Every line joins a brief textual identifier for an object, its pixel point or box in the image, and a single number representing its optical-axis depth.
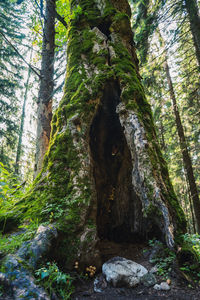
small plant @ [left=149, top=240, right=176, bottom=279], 2.40
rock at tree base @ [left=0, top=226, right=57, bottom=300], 1.72
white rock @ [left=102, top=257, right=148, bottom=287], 2.31
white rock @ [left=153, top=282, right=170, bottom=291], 2.16
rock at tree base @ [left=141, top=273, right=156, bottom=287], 2.28
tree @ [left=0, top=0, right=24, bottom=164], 11.57
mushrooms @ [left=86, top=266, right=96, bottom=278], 2.56
